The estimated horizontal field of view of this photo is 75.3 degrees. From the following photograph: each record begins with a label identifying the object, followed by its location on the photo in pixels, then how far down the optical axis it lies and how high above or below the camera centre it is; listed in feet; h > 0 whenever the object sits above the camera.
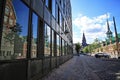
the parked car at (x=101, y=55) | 73.27 -7.95
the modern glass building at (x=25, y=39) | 7.99 +1.28
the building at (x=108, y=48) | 104.16 -1.01
